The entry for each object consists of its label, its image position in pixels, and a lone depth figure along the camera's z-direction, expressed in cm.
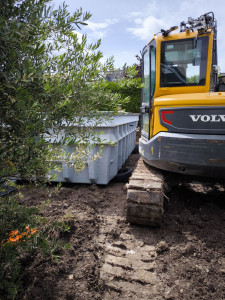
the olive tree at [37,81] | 114
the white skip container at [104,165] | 388
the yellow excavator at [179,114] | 266
